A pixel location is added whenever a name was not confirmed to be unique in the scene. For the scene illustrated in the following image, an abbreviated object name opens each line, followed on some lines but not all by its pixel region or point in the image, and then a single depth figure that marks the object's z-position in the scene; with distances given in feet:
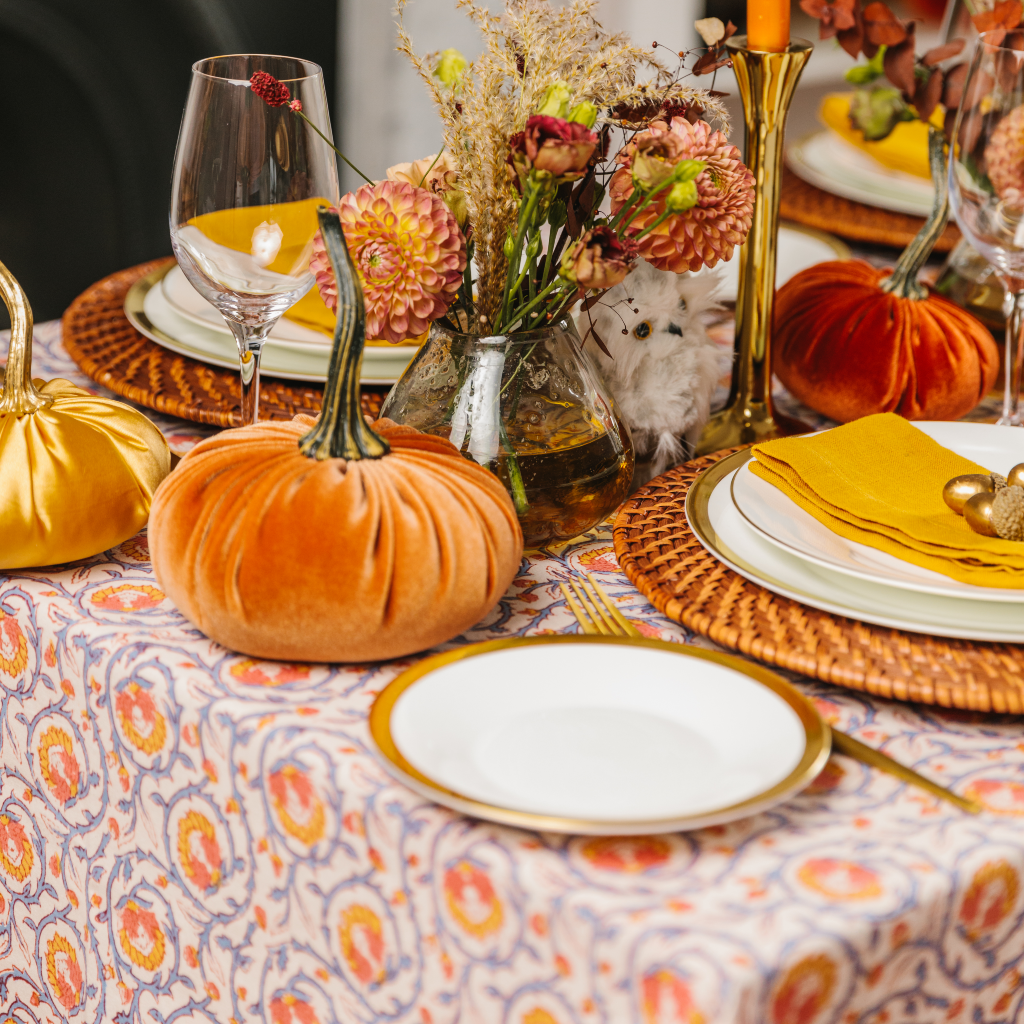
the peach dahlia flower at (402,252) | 4.63
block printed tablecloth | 4.06
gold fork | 4.23
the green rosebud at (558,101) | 4.59
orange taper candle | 5.19
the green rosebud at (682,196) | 4.58
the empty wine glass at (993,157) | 4.98
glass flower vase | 4.77
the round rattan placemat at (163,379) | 5.24
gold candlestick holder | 5.22
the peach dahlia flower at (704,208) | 4.71
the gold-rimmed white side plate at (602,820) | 4.08
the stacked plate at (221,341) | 5.38
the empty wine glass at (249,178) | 4.72
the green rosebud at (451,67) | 4.73
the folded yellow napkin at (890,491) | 4.57
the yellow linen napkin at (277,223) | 4.74
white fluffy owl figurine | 5.04
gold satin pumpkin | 4.64
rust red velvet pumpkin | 5.30
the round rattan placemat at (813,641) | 4.38
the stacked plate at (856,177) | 6.53
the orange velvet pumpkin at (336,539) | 4.39
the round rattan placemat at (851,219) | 6.33
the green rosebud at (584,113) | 4.61
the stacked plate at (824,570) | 4.49
